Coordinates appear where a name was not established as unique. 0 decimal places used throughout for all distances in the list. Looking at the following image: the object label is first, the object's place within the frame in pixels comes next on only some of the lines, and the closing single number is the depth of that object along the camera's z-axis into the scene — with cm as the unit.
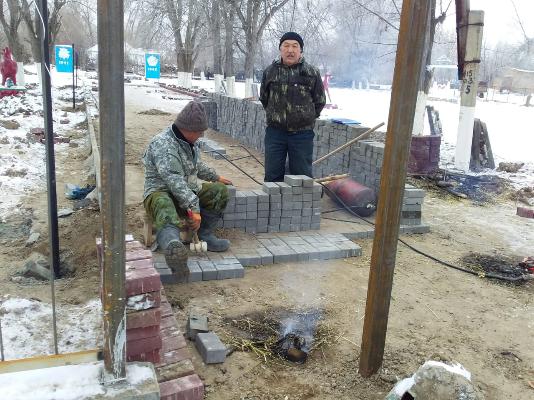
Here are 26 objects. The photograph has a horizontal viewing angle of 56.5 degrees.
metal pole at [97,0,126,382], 169
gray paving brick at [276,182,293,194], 506
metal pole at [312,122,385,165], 625
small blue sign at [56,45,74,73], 2368
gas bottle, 584
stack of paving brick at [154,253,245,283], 394
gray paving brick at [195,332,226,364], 290
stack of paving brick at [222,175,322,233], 499
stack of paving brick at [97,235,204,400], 221
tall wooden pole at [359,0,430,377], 242
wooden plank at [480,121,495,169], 955
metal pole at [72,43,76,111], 1509
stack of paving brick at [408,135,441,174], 855
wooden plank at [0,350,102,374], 198
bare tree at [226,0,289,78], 1738
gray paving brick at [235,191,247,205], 495
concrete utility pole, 873
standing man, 551
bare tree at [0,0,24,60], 2133
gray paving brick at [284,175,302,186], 509
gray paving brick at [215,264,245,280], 406
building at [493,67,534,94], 3947
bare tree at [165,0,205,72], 2460
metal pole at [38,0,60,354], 278
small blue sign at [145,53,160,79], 3312
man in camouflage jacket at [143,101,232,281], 380
